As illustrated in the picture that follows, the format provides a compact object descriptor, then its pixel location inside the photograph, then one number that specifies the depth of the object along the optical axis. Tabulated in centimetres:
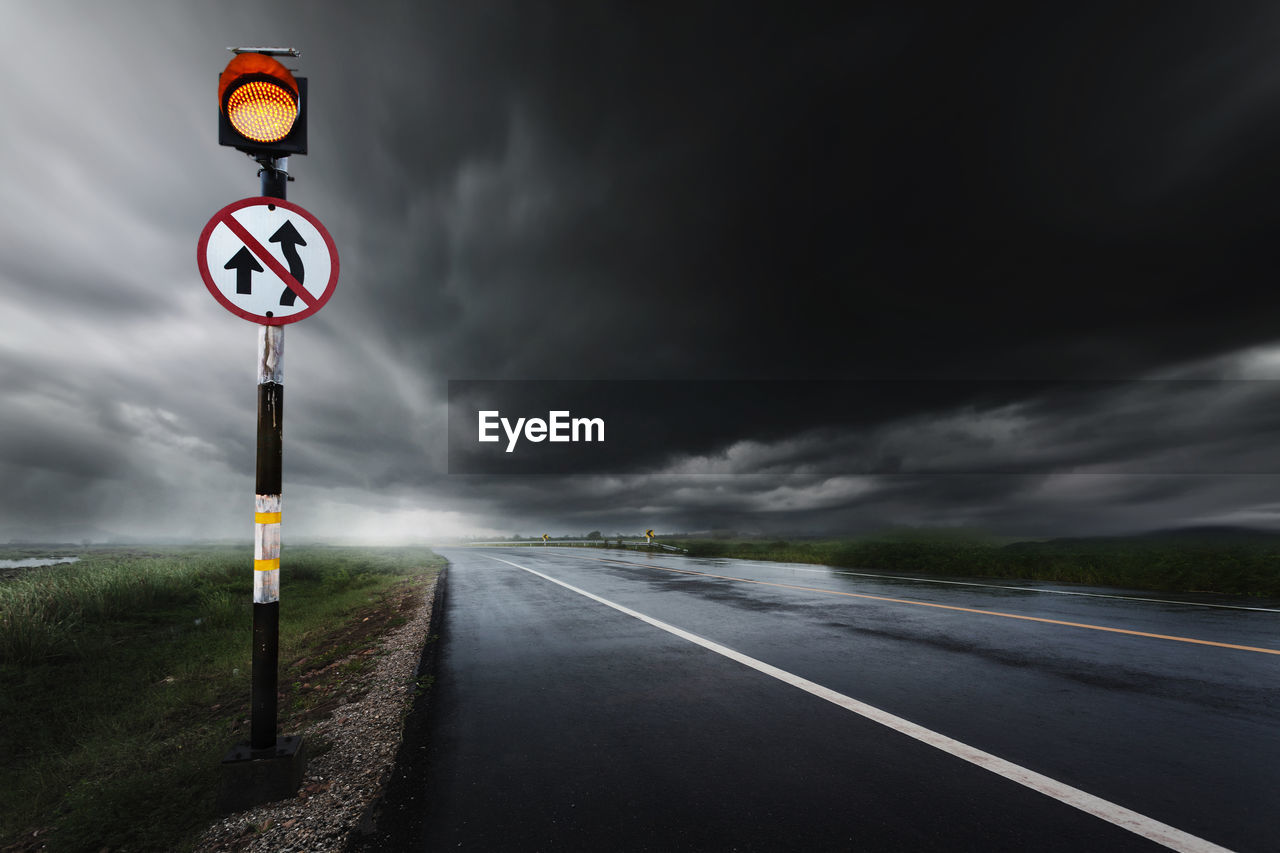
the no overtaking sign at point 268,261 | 320
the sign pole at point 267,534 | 314
